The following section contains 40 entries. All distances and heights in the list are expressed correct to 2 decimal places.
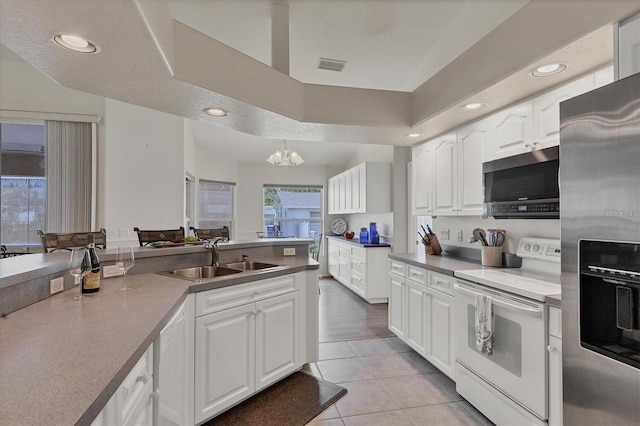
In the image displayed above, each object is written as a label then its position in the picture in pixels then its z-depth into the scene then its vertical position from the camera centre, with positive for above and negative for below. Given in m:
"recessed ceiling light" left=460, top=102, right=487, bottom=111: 2.46 +0.82
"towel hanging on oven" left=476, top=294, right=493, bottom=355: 2.07 -0.69
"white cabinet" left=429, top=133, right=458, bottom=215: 3.05 +0.40
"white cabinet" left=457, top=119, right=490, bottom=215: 2.71 +0.43
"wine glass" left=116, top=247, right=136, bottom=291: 1.93 -0.27
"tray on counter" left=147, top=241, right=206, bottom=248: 2.82 -0.26
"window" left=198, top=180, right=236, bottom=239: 6.23 +0.21
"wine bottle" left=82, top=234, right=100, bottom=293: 1.74 -0.34
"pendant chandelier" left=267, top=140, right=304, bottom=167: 5.19 +0.89
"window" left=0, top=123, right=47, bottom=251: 3.80 +0.32
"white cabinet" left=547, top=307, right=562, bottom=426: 1.66 -0.76
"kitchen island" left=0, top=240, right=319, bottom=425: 0.76 -0.42
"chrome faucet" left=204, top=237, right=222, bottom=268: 2.65 -0.29
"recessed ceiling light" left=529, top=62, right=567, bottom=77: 1.85 +0.83
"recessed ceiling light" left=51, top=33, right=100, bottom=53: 1.49 +0.80
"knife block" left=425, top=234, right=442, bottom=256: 3.57 -0.34
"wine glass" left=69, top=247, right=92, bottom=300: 1.66 -0.26
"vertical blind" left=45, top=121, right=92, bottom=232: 3.88 +0.44
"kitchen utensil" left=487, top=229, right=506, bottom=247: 2.71 -0.18
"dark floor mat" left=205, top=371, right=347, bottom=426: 2.17 -1.34
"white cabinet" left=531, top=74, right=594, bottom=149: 1.93 +0.66
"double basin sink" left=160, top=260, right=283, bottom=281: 2.58 -0.45
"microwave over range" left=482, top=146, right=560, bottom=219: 2.10 +0.20
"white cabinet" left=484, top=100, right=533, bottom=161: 2.25 +0.60
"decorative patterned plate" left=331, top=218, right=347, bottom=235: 7.32 -0.26
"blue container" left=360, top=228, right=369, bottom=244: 5.77 -0.37
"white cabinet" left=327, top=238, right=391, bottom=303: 5.11 -0.91
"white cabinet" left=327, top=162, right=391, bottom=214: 5.29 +0.44
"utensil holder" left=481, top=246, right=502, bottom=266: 2.70 -0.33
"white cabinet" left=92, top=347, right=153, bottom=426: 0.93 -0.59
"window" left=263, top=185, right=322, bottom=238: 7.28 +0.09
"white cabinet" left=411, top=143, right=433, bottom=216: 3.46 +0.39
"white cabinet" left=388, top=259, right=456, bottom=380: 2.59 -0.86
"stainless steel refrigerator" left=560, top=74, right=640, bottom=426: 1.23 -0.15
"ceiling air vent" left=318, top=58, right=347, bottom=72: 3.53 +1.63
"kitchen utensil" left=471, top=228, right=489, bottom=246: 2.81 -0.17
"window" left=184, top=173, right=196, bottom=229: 5.47 +0.24
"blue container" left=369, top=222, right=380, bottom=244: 5.53 -0.33
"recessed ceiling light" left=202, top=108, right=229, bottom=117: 2.45 +0.78
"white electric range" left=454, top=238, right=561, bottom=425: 1.78 -0.73
